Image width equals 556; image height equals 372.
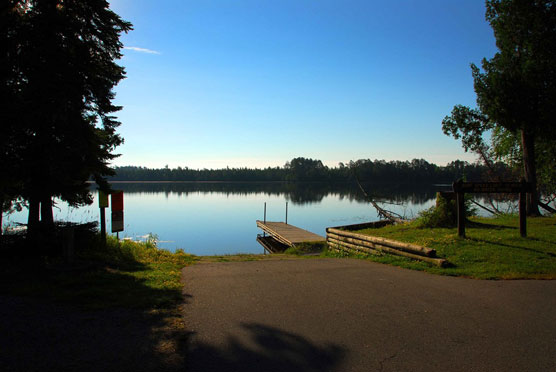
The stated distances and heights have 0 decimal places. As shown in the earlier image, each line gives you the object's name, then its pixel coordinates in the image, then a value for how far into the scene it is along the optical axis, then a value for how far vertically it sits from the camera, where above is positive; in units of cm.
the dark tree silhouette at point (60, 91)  788 +209
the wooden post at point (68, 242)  689 -121
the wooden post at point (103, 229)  915 -133
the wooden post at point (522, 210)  1023 -81
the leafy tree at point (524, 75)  1403 +437
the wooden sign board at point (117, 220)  1174 -134
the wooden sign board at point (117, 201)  1144 -69
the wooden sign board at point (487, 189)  1037 -21
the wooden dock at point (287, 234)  2102 -351
